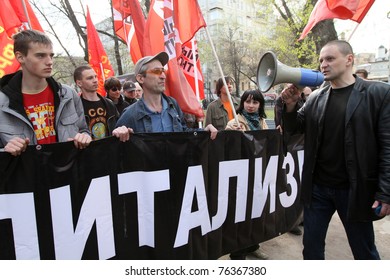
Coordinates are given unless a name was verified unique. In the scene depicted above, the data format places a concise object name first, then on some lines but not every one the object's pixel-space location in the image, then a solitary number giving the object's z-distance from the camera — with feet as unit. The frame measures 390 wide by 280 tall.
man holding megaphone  7.64
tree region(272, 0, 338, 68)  48.42
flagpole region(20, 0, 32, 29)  11.80
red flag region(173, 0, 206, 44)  12.82
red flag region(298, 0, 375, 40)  11.99
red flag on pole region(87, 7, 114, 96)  23.61
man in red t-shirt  7.32
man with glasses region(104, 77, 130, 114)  17.29
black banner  6.89
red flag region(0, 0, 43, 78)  13.33
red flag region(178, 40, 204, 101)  14.37
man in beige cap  9.15
